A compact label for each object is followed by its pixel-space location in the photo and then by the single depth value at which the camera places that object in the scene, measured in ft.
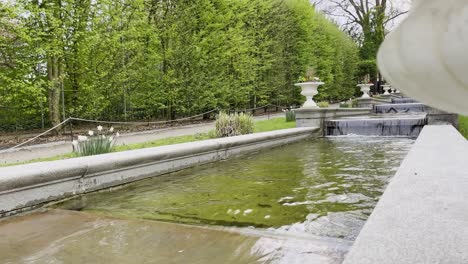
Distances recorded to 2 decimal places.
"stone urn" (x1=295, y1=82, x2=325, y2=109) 37.83
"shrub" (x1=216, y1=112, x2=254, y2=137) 27.76
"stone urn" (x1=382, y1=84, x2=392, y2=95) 90.29
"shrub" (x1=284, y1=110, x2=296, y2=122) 44.09
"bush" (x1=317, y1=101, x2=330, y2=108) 51.85
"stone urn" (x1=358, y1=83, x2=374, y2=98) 75.25
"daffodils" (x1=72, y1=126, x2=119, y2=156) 17.16
